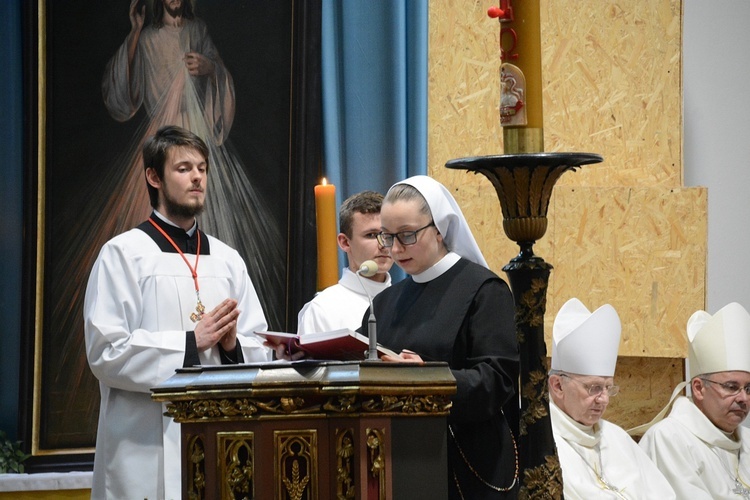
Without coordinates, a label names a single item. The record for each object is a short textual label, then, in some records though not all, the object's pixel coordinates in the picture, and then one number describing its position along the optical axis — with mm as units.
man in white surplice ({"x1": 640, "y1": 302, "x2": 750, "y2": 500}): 10203
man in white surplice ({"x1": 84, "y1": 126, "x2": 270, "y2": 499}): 7988
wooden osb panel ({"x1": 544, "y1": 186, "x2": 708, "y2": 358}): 11117
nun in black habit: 5910
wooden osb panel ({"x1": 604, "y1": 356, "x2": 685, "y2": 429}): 11523
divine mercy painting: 10859
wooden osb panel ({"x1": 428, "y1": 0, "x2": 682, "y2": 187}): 11344
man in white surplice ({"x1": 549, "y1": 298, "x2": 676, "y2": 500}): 9250
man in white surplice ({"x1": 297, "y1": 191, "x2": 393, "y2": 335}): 9609
